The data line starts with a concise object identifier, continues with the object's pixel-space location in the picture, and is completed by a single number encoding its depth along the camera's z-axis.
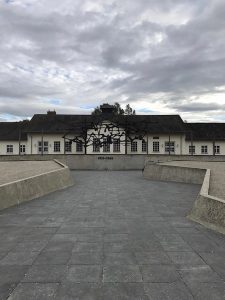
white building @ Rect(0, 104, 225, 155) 44.88
